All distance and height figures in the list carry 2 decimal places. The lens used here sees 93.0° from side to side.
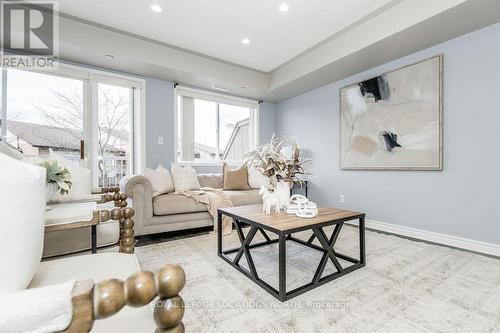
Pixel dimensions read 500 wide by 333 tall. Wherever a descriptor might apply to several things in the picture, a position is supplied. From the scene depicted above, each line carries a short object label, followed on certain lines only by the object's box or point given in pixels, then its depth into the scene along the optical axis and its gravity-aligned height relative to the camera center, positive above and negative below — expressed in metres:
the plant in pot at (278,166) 2.07 +0.01
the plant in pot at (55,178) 1.33 -0.06
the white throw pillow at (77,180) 2.03 -0.11
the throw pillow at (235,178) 3.91 -0.18
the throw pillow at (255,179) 4.13 -0.21
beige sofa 2.73 -0.52
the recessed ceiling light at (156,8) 2.51 +1.71
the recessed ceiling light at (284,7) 2.49 +1.70
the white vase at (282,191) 2.13 -0.22
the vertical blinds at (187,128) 4.19 +0.71
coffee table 1.55 -0.51
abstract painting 2.76 +0.61
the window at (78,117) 3.03 +0.72
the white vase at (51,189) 1.35 -0.12
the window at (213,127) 4.21 +0.80
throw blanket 3.09 -0.46
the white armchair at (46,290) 0.44 -0.25
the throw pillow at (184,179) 3.32 -0.16
